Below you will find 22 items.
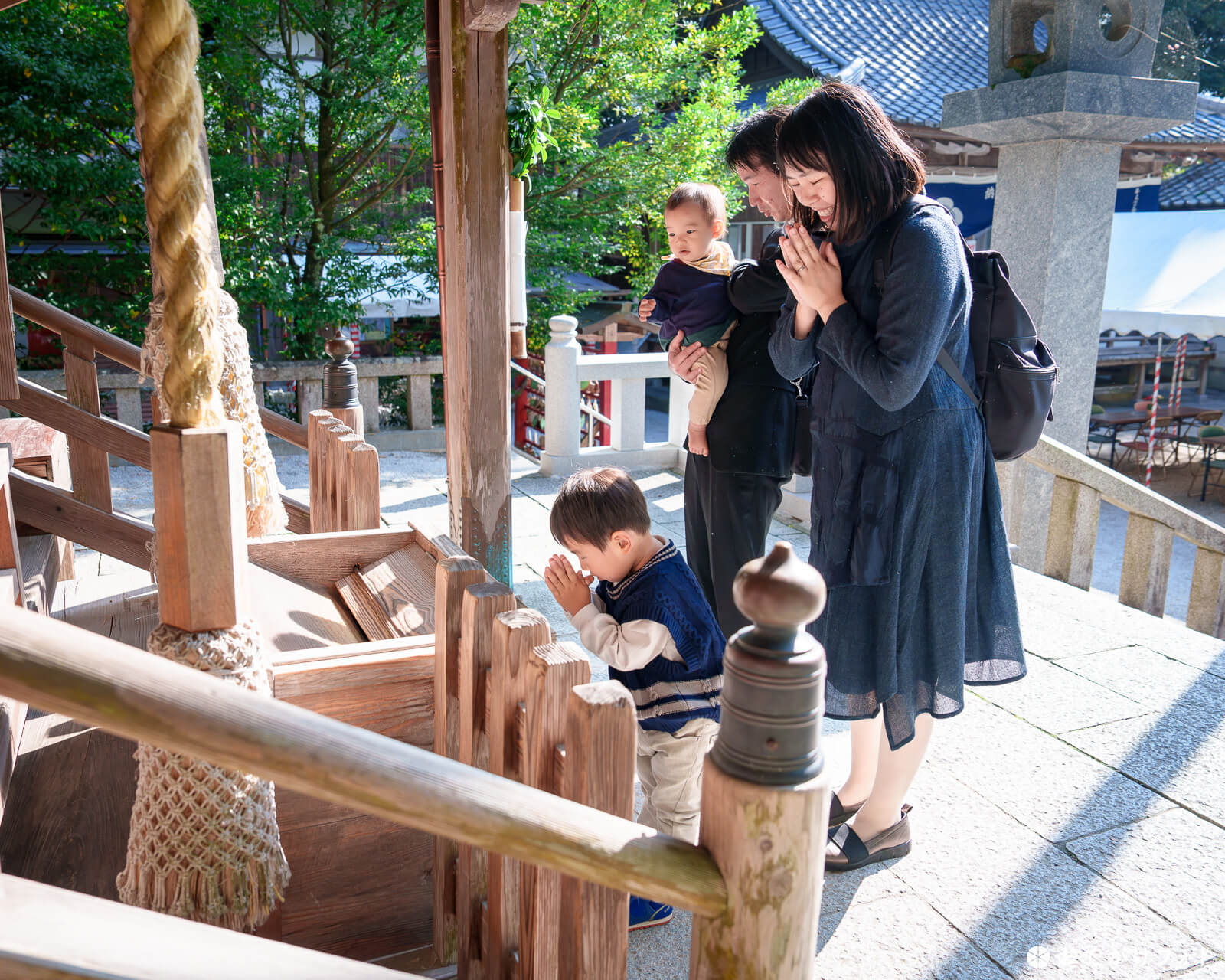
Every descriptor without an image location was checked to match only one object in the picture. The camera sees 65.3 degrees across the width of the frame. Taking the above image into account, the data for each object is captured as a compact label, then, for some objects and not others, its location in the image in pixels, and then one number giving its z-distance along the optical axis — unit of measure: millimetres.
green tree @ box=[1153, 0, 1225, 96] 13258
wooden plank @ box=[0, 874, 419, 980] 832
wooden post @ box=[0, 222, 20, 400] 2391
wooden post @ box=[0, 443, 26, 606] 2557
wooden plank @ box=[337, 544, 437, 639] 2105
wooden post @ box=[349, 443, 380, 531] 2609
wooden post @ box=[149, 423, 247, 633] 1181
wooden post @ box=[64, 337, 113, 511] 4363
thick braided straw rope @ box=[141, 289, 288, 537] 2393
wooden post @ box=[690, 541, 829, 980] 988
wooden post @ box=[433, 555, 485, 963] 1705
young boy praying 2035
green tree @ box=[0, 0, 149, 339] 7715
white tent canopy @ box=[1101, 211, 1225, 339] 9828
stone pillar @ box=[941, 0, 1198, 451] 4363
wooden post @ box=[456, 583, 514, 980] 1603
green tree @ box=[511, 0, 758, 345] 8734
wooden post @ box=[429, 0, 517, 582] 2783
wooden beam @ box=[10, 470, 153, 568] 3535
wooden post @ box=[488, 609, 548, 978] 1531
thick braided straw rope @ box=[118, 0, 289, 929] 1094
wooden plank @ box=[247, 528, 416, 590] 2443
